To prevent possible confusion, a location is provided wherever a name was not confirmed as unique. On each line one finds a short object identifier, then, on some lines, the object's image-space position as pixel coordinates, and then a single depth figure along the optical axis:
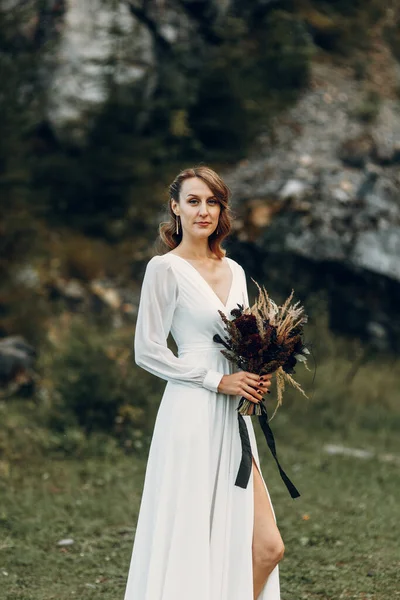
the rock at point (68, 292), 12.09
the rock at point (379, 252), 12.23
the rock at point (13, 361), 10.18
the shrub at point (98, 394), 8.95
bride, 3.81
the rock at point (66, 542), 6.27
